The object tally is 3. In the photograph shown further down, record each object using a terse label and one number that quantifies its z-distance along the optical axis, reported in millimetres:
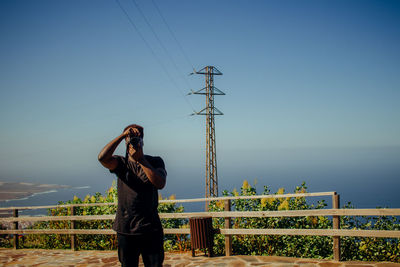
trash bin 7180
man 3338
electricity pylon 26172
